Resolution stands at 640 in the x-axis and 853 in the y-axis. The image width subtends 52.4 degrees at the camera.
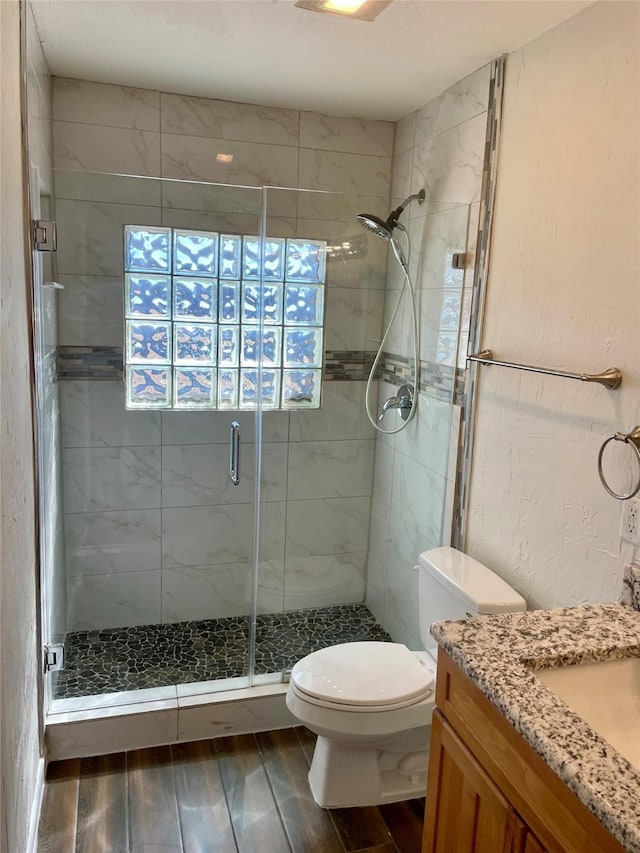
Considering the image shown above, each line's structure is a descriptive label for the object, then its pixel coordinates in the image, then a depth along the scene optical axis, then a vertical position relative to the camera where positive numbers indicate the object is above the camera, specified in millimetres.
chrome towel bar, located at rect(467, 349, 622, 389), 1597 -134
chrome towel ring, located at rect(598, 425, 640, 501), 1508 -262
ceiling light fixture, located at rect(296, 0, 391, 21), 1767 +826
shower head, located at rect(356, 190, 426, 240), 2566 +357
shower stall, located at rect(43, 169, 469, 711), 2553 -494
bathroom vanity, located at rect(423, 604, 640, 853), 968 -700
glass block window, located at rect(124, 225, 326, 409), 2615 -59
